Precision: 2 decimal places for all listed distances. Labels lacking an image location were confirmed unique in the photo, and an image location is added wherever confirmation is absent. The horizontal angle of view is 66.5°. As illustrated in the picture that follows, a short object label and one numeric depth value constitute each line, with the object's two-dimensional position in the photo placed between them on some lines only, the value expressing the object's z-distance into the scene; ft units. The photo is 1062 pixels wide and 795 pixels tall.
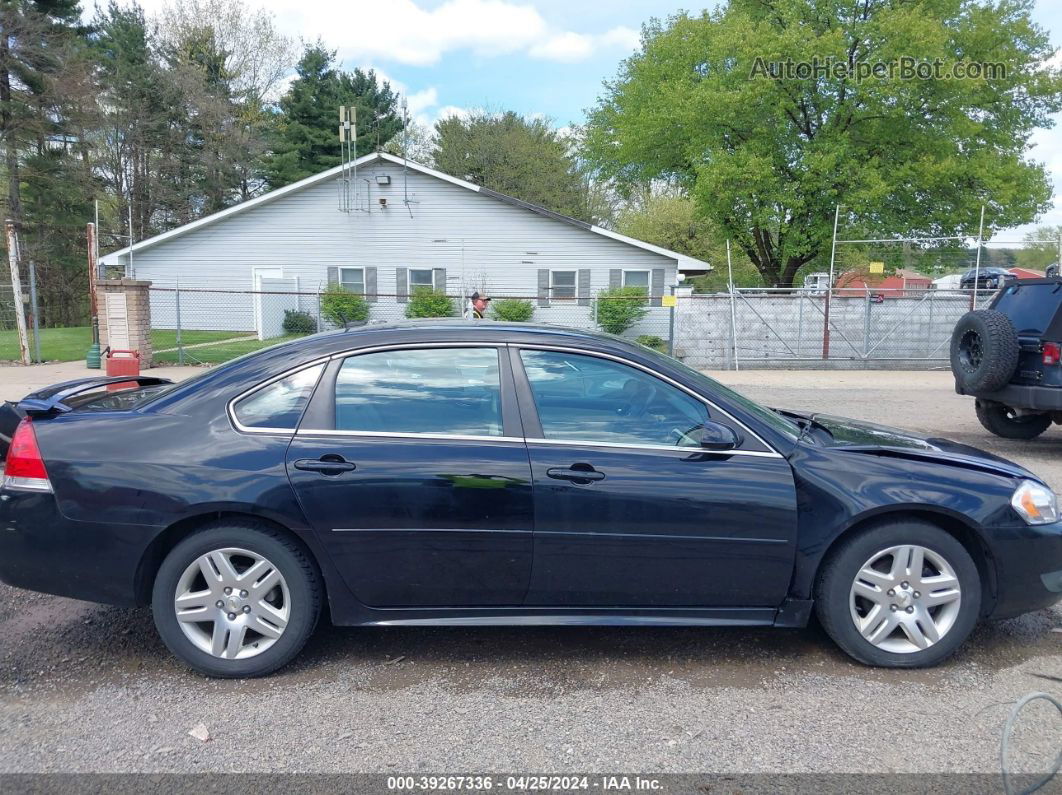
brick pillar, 50.06
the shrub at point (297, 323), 80.12
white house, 82.58
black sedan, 11.44
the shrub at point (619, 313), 75.36
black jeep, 26.09
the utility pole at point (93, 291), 51.91
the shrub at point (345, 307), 74.38
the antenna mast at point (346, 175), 81.56
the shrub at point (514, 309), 77.20
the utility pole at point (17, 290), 48.75
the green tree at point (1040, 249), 66.08
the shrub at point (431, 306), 75.66
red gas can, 39.73
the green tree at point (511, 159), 140.46
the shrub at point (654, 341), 69.58
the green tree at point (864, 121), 80.79
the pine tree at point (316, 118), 131.95
